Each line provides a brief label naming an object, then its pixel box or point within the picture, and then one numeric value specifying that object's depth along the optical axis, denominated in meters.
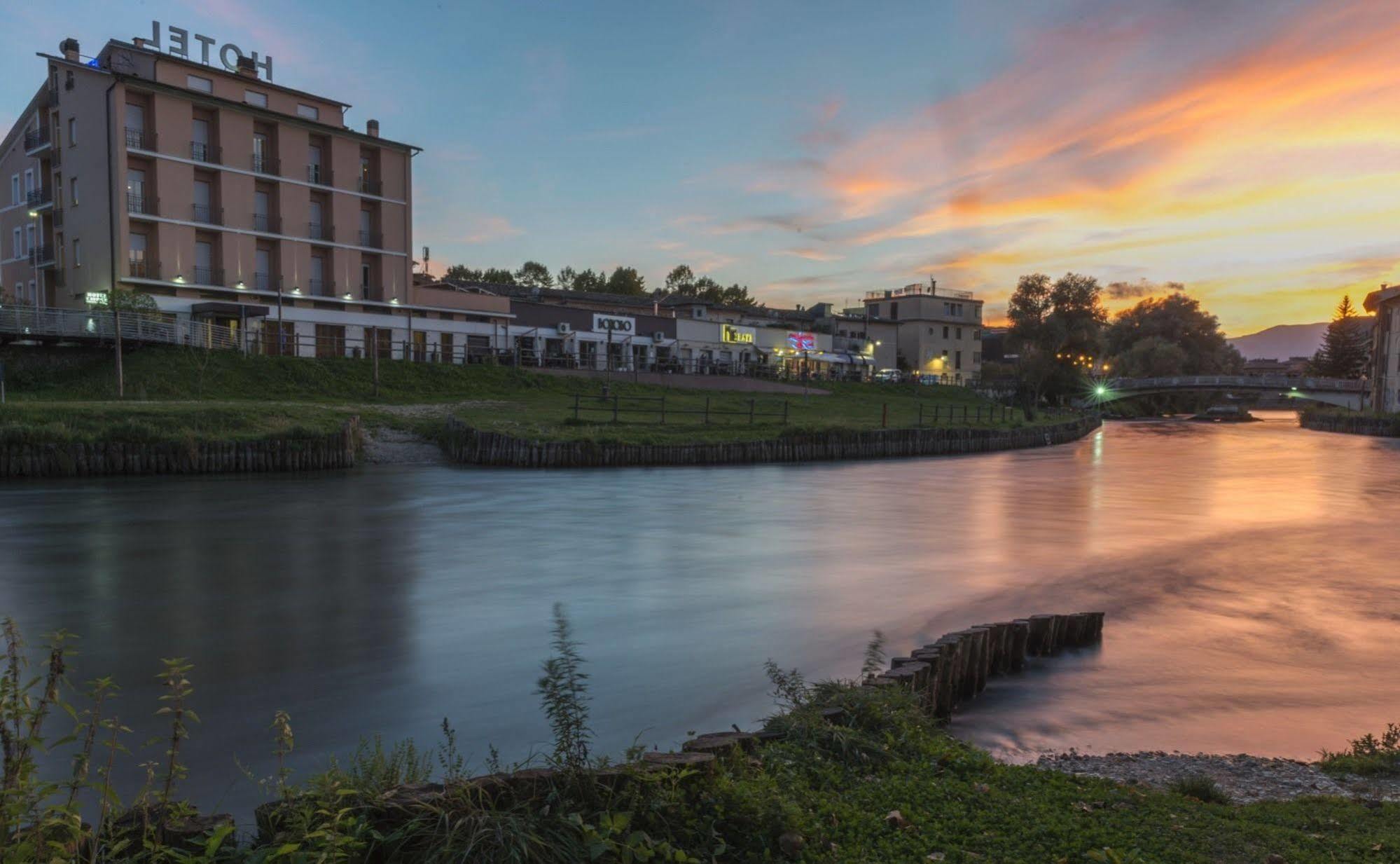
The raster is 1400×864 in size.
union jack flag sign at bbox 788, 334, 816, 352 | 95.50
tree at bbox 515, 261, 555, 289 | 129.88
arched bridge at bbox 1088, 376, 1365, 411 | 99.88
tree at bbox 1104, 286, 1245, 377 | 128.62
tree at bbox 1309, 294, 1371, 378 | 136.00
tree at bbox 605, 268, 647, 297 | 123.31
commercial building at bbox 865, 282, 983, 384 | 116.25
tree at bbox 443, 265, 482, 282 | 119.96
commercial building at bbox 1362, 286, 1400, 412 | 79.12
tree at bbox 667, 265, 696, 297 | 137.12
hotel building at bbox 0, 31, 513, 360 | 52.78
